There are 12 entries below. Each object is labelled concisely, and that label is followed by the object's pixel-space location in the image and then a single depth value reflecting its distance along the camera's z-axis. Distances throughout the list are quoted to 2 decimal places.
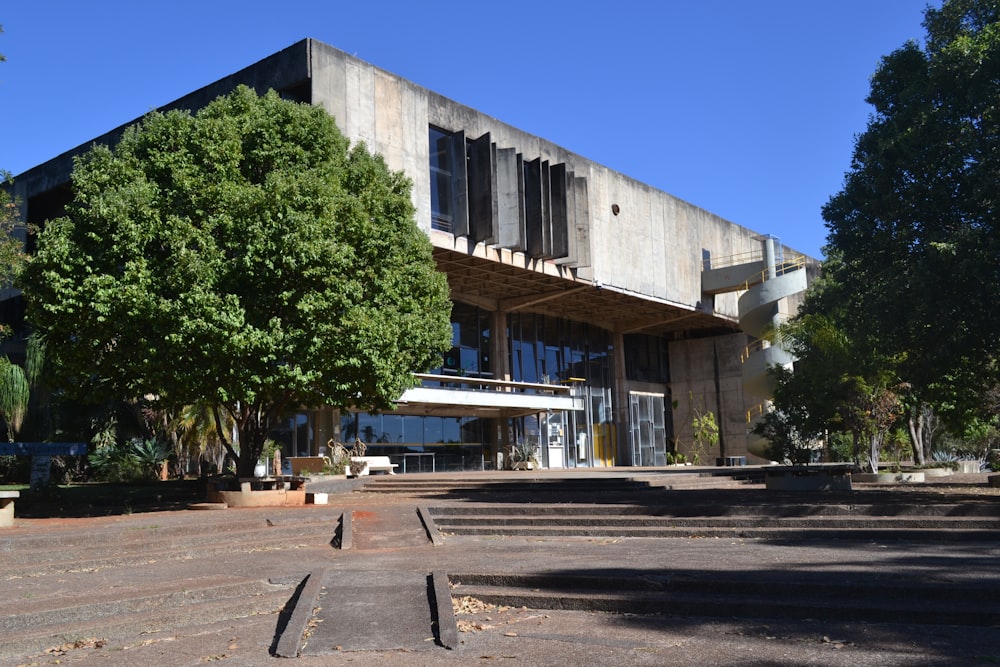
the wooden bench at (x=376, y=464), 25.49
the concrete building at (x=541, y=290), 27.53
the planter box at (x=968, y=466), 30.07
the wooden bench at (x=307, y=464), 24.91
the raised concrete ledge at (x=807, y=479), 17.09
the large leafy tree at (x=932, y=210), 13.47
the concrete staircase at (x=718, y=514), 11.17
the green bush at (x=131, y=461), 24.72
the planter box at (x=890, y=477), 21.25
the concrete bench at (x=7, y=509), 13.06
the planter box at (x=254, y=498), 16.31
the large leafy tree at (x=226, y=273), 14.62
